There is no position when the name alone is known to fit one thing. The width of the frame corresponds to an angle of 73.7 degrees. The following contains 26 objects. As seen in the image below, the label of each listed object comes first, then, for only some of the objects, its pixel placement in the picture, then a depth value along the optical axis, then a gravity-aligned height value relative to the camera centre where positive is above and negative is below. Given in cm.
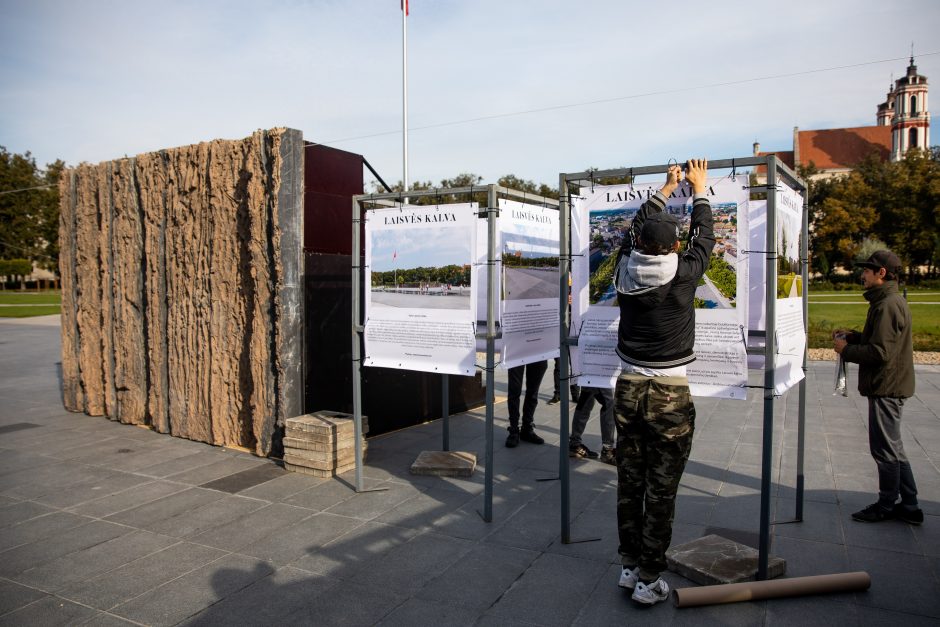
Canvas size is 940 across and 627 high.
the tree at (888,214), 5281 +620
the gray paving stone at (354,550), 421 -189
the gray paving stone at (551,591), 356 -187
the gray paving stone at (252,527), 468 -190
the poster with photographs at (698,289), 407 +1
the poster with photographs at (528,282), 536 +4
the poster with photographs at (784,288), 408 -2
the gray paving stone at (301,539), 444 -189
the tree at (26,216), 6438 +734
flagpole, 2738 +904
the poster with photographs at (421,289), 530 -3
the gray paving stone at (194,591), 365 -190
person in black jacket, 357 -59
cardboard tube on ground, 358 -175
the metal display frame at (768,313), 385 -18
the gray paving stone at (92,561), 411 -192
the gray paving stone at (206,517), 494 -191
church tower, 9750 +2704
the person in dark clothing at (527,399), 736 -133
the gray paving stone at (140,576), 387 -191
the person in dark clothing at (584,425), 655 -150
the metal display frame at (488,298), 504 -10
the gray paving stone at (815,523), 463 -184
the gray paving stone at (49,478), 593 -193
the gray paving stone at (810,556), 409 -185
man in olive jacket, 472 -70
